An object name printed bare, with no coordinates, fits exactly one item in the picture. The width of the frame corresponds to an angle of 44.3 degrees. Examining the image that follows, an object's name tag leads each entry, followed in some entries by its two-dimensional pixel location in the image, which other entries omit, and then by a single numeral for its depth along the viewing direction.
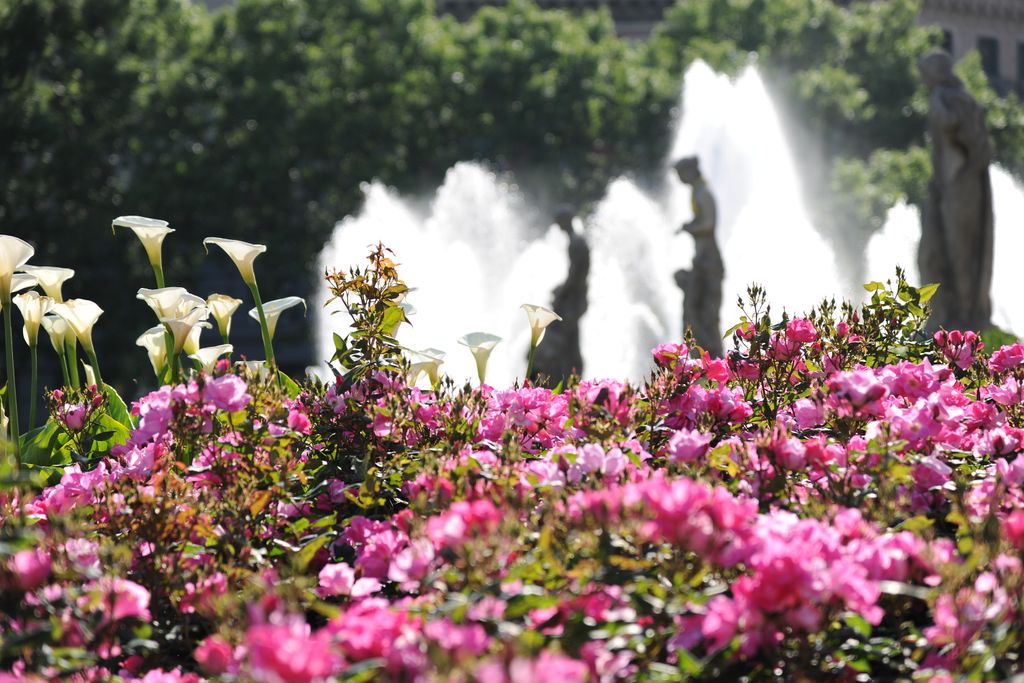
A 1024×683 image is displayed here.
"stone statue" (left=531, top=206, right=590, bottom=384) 11.07
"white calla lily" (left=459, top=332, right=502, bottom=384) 4.32
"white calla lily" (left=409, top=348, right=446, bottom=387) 4.07
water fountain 17.95
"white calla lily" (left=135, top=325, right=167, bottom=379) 4.61
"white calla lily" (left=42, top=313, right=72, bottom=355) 4.67
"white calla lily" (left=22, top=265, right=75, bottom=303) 4.52
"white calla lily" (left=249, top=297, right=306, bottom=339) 4.47
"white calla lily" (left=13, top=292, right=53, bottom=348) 4.46
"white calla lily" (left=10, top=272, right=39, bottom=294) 4.21
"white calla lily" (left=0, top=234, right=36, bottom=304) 4.01
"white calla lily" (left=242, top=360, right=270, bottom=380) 3.30
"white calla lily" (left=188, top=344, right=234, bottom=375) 4.33
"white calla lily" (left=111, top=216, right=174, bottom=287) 4.45
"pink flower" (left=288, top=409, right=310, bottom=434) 3.37
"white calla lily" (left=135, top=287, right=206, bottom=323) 4.24
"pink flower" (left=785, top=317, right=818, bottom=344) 3.66
